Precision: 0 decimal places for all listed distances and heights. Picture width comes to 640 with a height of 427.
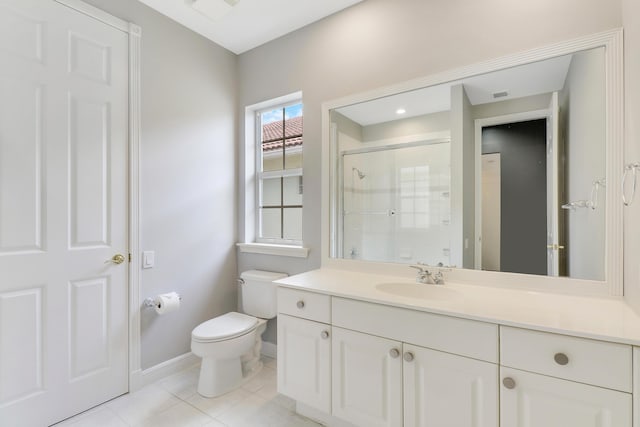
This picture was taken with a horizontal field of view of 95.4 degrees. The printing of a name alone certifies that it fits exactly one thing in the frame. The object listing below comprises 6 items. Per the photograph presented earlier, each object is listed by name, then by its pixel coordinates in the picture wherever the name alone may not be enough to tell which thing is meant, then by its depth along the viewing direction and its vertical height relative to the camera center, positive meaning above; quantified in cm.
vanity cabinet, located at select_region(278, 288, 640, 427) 98 -65
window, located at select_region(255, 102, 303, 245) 254 +35
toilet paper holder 205 -63
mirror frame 130 +23
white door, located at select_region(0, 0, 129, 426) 151 +1
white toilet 192 -86
